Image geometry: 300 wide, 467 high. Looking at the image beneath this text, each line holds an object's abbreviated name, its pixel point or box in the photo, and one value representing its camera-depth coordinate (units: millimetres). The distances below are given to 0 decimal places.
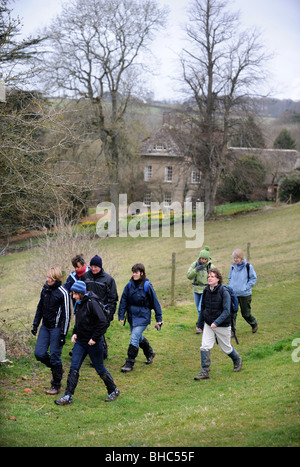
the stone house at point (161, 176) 48656
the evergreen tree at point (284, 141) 64438
